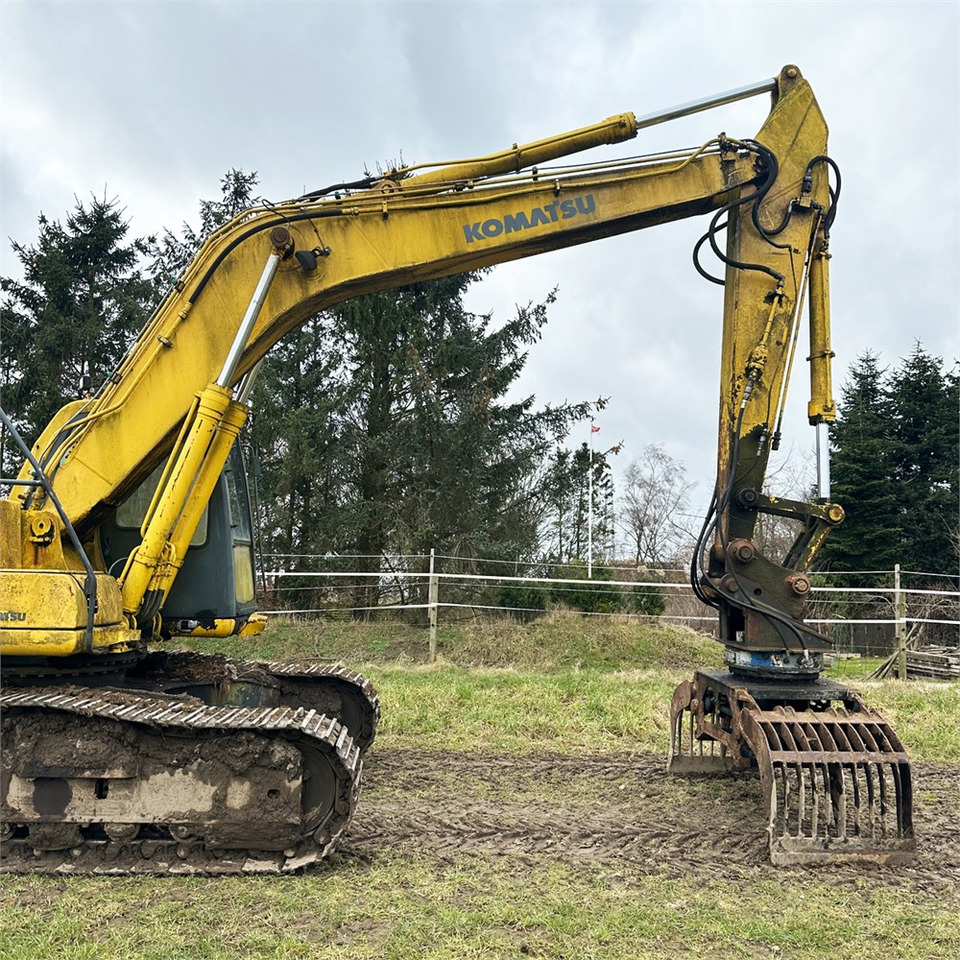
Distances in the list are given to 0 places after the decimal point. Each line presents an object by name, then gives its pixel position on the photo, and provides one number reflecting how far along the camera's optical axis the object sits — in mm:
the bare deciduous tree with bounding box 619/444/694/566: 27938
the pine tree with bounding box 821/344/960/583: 22422
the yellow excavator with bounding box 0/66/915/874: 4230
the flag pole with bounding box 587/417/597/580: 21684
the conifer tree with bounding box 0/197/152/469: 17266
